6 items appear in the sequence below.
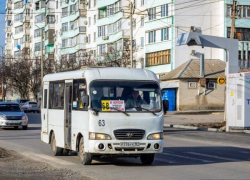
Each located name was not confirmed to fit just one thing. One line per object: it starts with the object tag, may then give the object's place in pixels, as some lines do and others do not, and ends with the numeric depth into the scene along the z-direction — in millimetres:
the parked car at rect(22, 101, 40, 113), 68000
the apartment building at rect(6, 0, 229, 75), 63656
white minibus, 14172
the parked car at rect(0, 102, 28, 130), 32031
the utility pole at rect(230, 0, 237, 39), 36775
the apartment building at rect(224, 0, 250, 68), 63344
